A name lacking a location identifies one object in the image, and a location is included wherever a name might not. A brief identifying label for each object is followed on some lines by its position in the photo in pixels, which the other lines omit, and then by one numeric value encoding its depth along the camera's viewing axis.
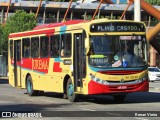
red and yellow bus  18.56
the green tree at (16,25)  65.75
